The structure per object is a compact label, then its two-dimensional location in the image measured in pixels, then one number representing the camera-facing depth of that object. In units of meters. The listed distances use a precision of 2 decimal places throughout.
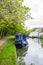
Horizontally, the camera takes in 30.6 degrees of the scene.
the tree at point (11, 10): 4.67
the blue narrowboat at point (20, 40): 10.42
